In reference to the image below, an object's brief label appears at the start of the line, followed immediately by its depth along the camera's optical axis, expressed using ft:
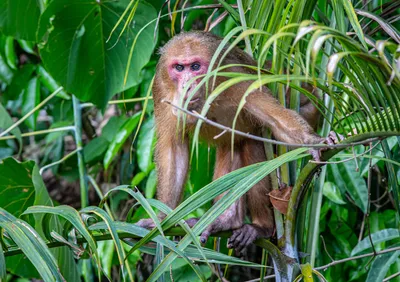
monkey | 19.27
